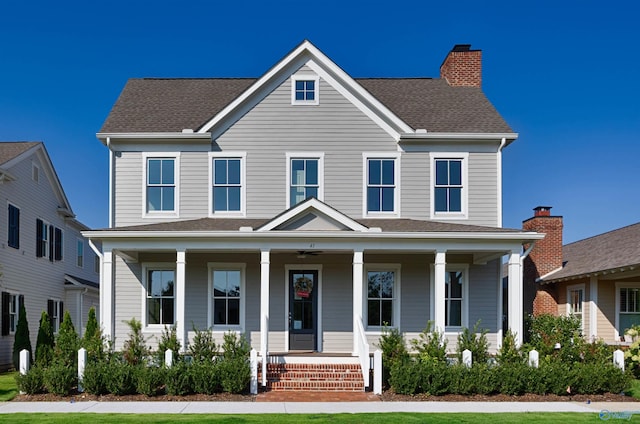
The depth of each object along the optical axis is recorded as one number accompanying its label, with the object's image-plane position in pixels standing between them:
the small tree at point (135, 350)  13.70
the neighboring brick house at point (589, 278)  19.66
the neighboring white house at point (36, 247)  19.95
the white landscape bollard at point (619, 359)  13.67
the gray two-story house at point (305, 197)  16.77
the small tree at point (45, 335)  16.79
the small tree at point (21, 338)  18.09
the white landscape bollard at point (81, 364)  13.07
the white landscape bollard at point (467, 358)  13.70
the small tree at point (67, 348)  13.56
